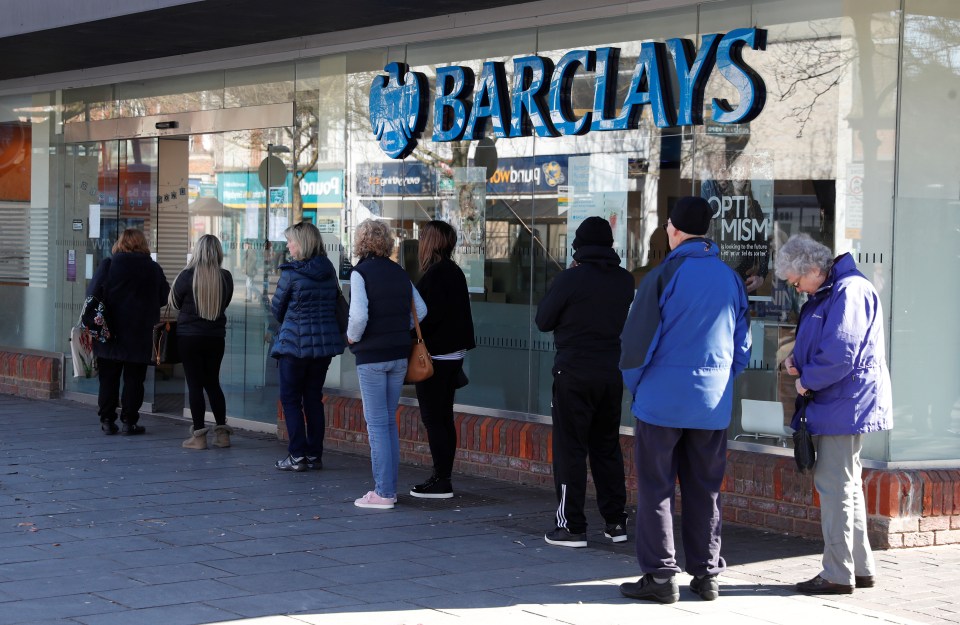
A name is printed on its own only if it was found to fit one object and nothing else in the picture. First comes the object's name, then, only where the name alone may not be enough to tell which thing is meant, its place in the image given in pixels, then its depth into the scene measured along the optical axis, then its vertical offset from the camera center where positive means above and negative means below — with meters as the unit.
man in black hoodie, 7.86 -0.49
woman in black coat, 12.21 -0.51
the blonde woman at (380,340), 8.91 -0.50
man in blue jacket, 6.62 -0.59
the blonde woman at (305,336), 10.20 -0.55
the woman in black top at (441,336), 9.30 -0.49
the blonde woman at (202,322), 11.12 -0.50
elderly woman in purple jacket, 6.82 -0.61
